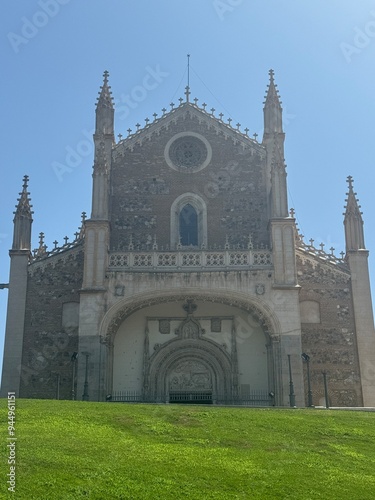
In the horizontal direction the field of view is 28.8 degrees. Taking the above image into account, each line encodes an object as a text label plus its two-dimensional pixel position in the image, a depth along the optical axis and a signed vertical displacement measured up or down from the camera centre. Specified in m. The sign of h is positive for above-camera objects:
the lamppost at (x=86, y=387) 32.84 +2.17
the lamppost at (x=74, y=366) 35.12 +3.31
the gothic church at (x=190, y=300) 35.03 +6.49
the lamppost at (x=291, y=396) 32.49 +1.68
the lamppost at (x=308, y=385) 34.94 +2.30
